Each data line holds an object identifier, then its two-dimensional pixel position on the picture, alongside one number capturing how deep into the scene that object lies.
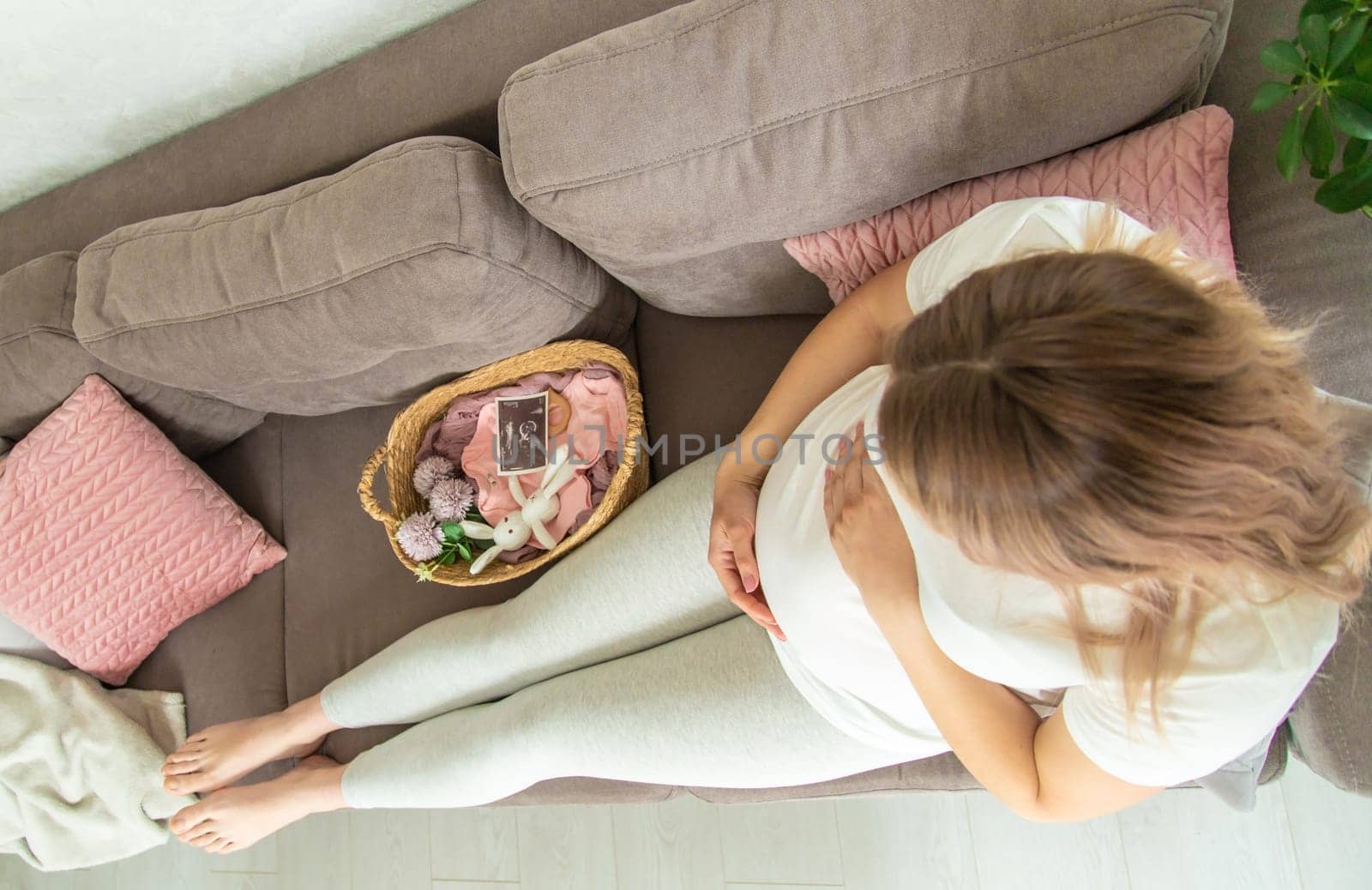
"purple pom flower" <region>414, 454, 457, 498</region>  1.42
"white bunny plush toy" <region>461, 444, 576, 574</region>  1.34
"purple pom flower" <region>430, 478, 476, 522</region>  1.38
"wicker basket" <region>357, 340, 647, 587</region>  1.27
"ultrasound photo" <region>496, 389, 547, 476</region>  1.39
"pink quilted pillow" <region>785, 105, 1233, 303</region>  0.89
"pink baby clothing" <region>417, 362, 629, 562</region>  1.37
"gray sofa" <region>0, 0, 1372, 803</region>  0.86
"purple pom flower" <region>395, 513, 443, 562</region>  1.35
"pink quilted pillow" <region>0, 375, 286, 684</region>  1.42
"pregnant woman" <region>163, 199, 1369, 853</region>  0.53
